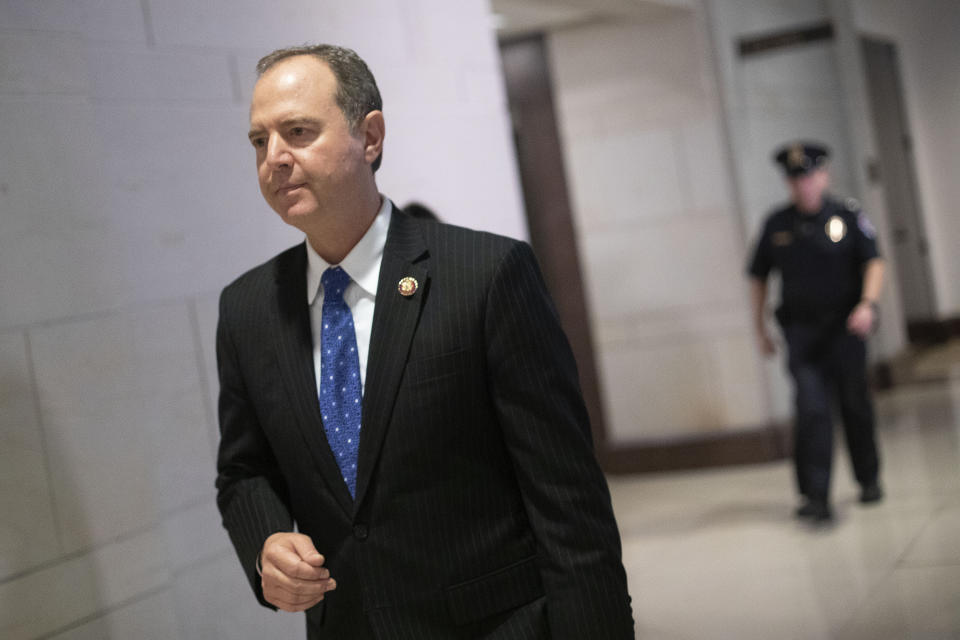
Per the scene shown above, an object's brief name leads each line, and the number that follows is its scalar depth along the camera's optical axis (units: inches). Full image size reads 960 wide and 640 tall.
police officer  451.4
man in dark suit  210.5
